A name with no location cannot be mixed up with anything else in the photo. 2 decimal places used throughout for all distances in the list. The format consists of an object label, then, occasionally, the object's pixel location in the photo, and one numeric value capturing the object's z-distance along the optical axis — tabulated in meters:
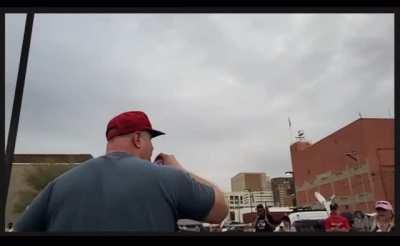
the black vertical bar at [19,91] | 1.96
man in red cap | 1.78
